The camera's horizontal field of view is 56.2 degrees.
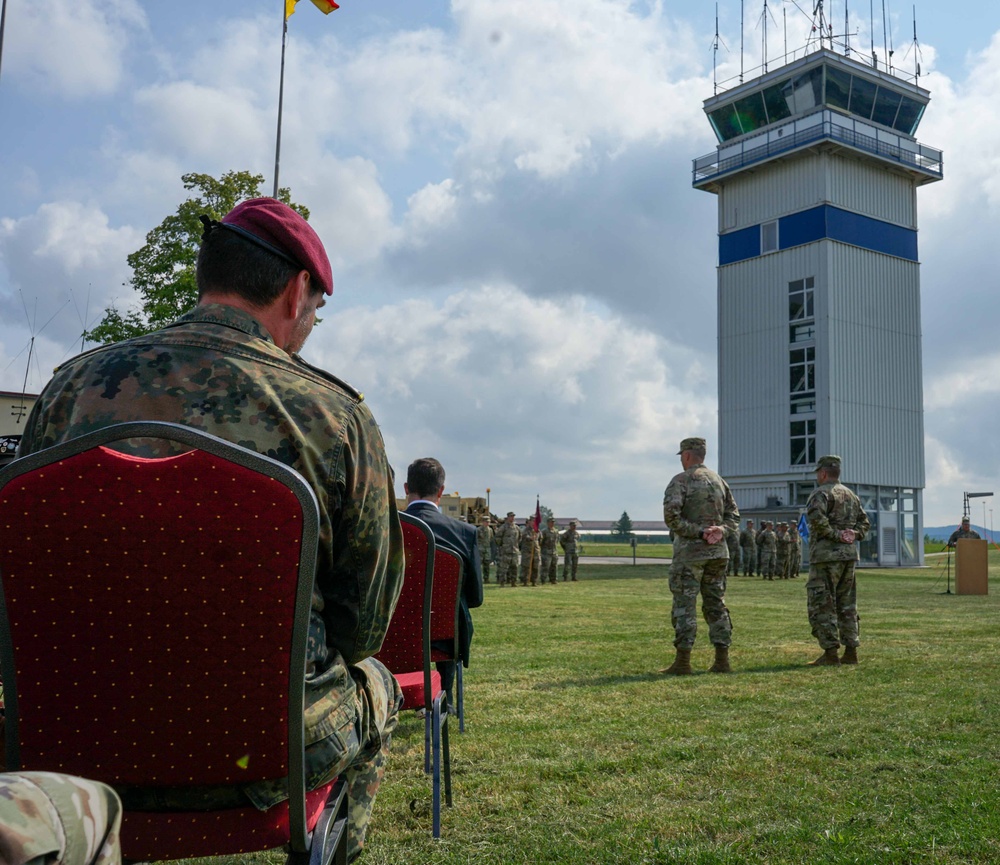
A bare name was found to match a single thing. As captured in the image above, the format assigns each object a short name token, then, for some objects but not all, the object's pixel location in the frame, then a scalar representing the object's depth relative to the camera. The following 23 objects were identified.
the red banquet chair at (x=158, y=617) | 1.69
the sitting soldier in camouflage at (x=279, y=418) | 1.98
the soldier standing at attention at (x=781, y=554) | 32.19
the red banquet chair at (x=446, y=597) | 4.66
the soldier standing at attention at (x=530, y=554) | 28.95
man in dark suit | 5.32
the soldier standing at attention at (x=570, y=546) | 30.80
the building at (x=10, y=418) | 11.11
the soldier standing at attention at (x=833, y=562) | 9.55
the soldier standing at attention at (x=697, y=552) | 8.91
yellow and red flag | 15.92
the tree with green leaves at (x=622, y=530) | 100.66
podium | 23.38
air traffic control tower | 40.59
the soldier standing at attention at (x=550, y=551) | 29.67
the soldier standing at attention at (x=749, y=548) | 34.09
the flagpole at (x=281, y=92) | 14.87
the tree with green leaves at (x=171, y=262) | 20.58
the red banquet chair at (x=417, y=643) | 3.90
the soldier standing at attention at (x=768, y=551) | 31.92
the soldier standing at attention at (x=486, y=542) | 29.91
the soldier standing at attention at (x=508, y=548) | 27.66
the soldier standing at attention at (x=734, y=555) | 32.92
